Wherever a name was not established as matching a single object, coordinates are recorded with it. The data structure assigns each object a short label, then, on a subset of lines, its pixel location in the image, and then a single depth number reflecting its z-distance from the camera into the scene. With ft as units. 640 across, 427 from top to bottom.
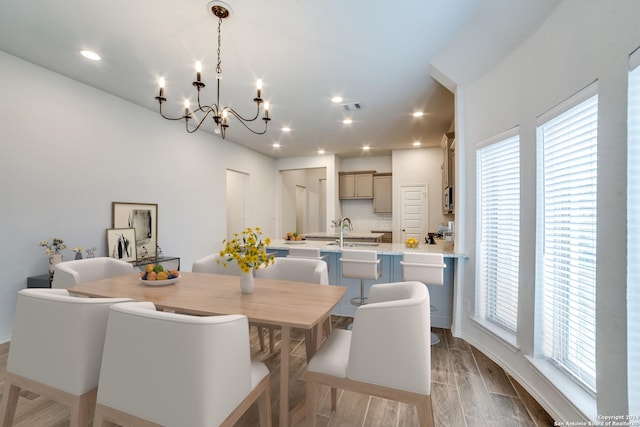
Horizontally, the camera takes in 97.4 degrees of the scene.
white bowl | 6.58
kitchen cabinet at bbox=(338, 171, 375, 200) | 24.02
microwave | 12.59
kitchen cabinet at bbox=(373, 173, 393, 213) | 23.79
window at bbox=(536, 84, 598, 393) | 5.26
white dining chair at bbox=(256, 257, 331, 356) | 7.46
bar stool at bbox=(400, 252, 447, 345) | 9.21
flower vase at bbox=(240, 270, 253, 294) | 6.07
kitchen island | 10.87
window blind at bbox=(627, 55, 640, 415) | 4.03
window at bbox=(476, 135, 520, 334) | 7.79
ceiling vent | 12.92
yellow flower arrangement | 6.01
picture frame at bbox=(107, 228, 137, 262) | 11.65
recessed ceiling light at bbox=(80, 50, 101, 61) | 8.72
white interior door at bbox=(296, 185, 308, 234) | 29.08
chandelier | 6.27
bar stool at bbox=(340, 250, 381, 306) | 9.92
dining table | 4.80
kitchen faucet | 12.52
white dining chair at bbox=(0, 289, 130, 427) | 4.07
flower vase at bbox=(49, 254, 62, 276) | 9.54
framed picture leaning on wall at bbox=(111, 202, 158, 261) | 12.10
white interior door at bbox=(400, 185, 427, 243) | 21.50
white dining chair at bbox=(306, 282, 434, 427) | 4.16
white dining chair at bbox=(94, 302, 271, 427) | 3.30
